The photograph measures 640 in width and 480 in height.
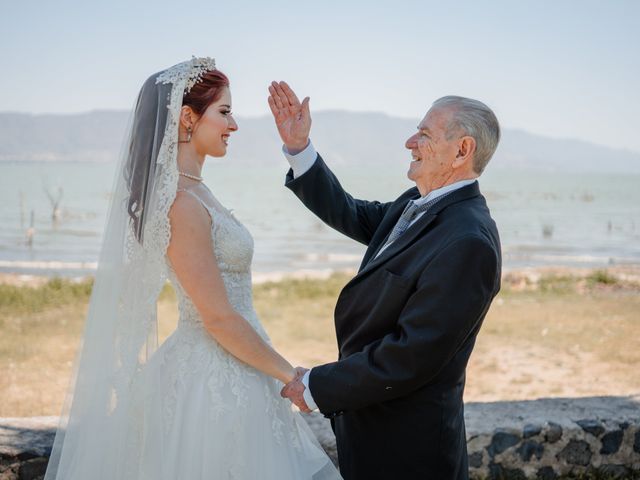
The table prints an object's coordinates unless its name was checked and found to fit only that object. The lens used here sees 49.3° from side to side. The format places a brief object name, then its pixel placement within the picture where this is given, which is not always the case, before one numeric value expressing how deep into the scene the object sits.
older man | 2.44
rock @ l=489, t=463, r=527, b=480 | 3.91
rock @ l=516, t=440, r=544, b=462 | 3.93
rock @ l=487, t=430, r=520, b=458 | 3.90
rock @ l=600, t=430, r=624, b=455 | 4.01
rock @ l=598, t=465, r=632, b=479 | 4.03
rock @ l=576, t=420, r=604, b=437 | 3.98
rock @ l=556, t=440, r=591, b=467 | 4.00
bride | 2.57
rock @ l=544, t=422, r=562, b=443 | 3.96
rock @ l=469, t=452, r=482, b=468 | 3.87
